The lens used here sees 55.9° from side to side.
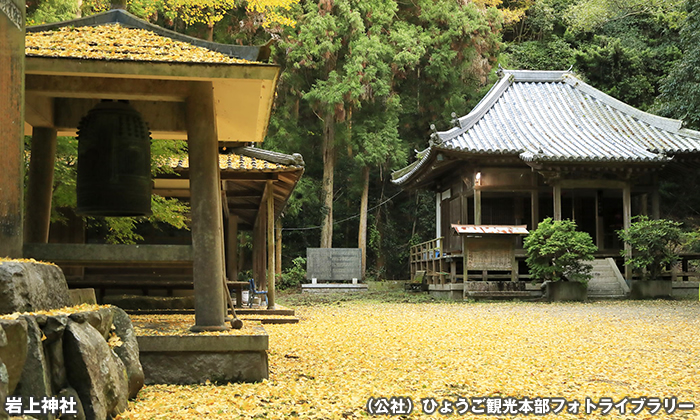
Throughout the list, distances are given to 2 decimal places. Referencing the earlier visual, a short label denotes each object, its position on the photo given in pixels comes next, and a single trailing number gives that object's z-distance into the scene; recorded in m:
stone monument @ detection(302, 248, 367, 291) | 24.41
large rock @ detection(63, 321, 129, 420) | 3.25
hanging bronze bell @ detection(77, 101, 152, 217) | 4.88
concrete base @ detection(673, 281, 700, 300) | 17.56
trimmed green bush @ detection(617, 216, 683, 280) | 16.30
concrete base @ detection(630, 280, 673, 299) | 16.64
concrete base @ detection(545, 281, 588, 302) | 15.98
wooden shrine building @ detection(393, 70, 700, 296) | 17.72
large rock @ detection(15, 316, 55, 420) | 2.87
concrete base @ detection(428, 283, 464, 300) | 17.29
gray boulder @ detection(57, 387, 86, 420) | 3.07
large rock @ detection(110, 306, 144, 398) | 4.23
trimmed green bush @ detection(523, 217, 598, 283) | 15.78
